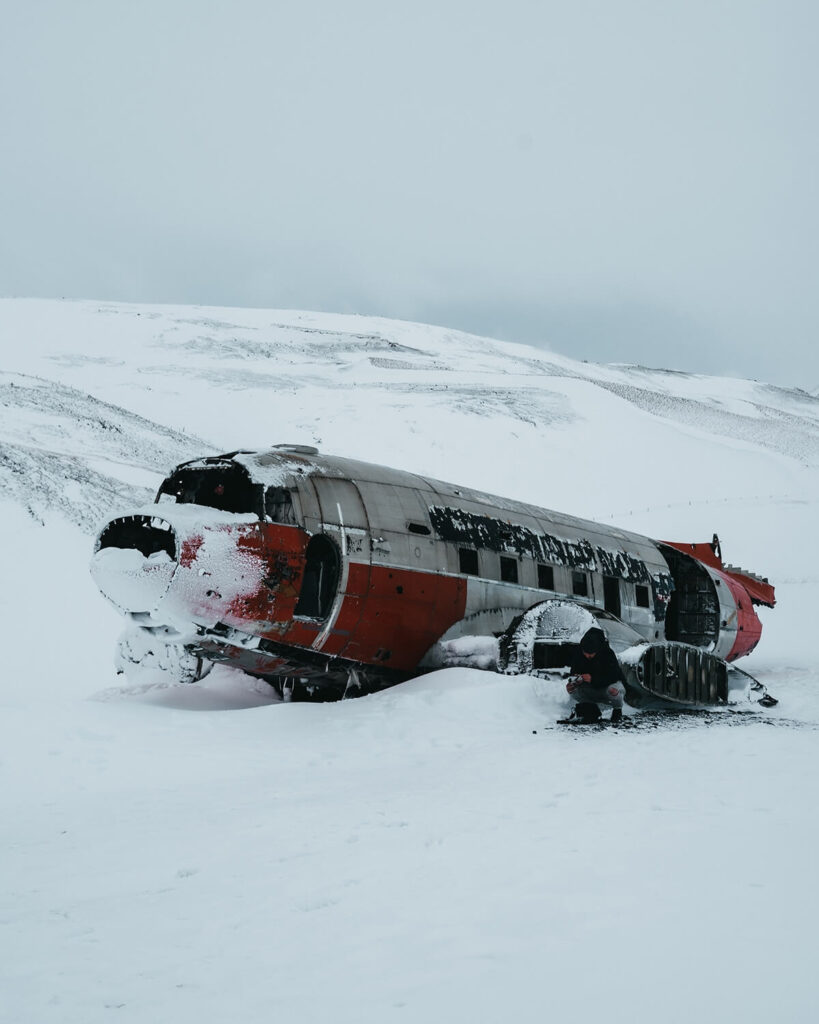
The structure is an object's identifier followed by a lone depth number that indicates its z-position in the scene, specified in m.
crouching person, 12.66
